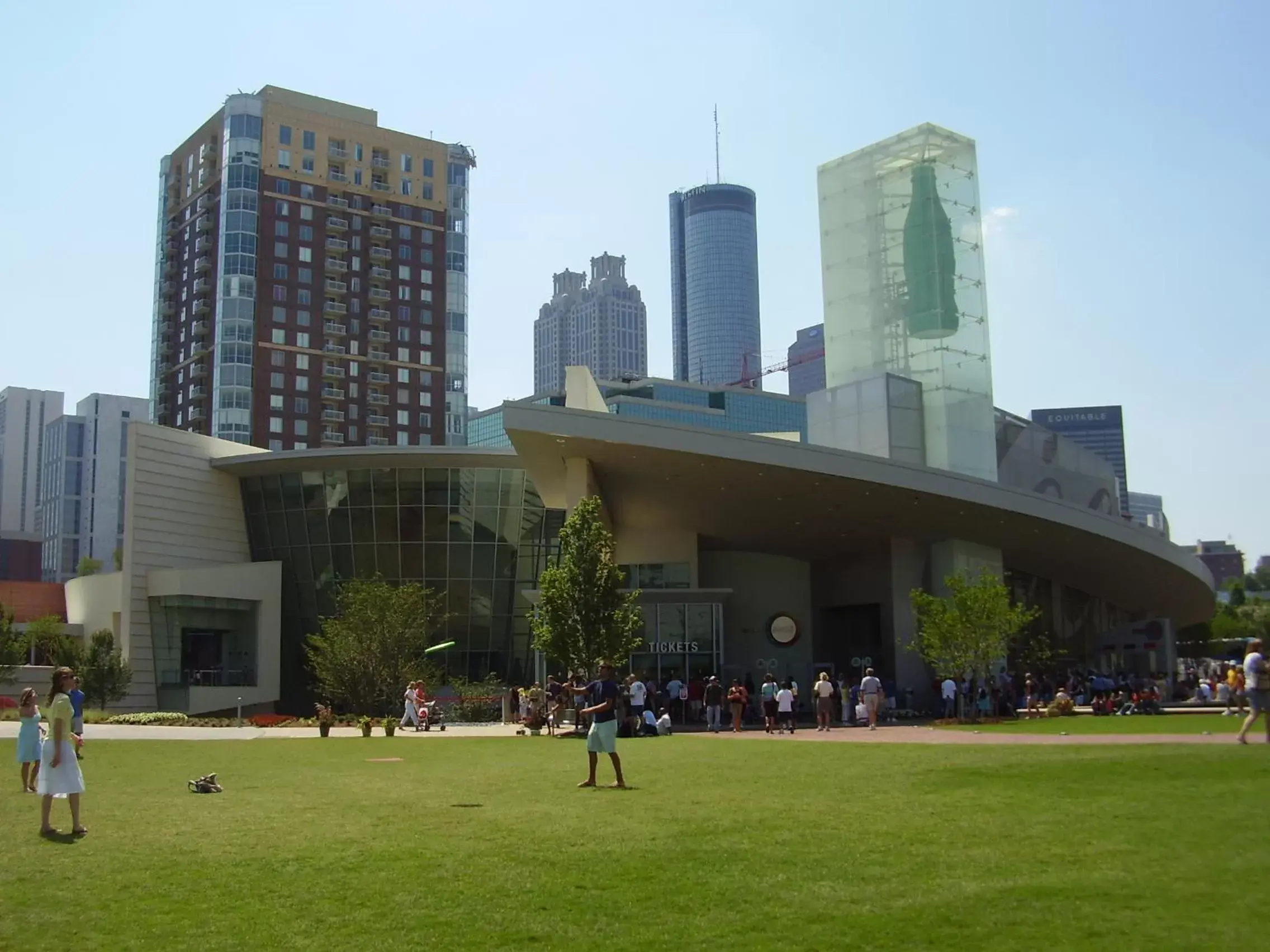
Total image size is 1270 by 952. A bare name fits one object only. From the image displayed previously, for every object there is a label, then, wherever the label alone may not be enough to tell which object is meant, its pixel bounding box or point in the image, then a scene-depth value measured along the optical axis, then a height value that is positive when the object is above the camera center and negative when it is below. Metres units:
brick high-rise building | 98.06 +32.15
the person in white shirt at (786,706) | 29.73 -1.33
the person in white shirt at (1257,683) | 16.78 -0.59
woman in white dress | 10.95 -0.90
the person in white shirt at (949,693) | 34.44 -1.29
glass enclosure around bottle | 55.22 +17.02
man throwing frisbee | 14.48 -0.75
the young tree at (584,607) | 30.38 +1.21
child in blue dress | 14.97 -0.79
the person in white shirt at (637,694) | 29.14 -0.94
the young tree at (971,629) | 33.22 +0.51
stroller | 34.62 -1.67
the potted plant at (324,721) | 31.02 -1.54
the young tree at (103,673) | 46.91 -0.28
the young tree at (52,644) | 48.22 +1.04
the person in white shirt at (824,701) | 30.72 -1.29
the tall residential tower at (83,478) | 141.75 +23.01
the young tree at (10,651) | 49.75 +0.72
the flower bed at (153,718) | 38.66 -1.71
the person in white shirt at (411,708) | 34.03 -1.35
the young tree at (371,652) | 40.28 +0.27
